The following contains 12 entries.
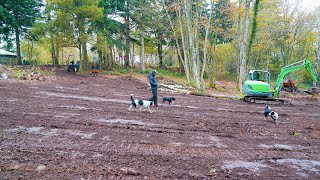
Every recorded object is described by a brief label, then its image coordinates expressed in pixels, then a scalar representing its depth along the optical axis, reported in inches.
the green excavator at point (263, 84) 611.2
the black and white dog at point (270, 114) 376.8
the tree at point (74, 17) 993.5
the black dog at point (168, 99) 499.9
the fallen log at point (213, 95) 714.4
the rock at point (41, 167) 168.6
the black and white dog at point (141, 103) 398.6
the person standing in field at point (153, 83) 454.0
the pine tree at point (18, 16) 1190.9
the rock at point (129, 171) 171.7
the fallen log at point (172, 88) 836.5
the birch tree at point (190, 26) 826.8
